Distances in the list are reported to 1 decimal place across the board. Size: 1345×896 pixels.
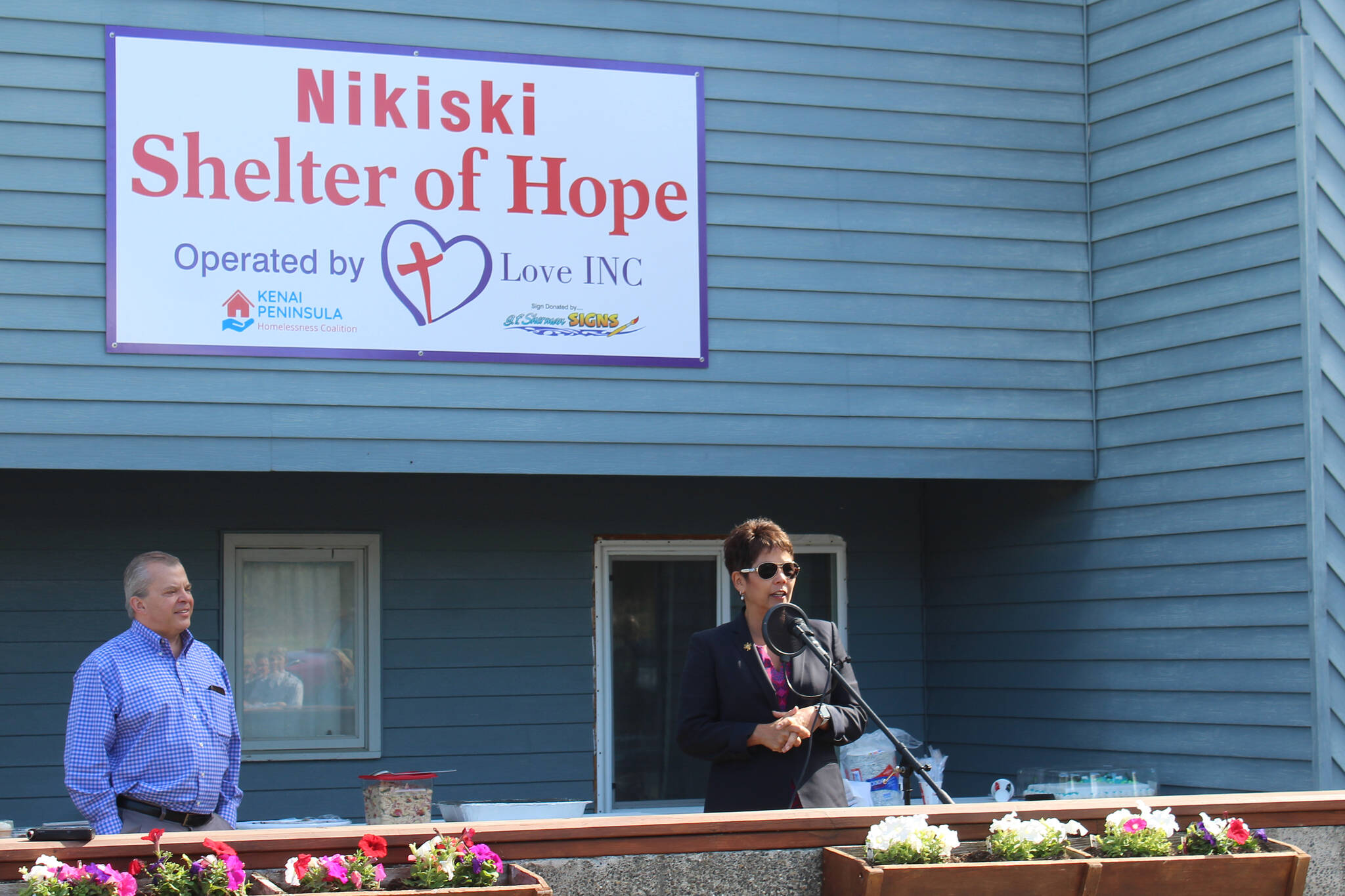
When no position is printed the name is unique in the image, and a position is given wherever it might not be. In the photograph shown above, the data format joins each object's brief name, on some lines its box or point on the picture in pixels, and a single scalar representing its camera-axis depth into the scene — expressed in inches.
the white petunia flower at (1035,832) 229.9
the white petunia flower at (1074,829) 236.4
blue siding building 410.0
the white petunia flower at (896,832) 224.4
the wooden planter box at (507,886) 202.4
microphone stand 225.6
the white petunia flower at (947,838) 225.5
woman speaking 259.8
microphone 240.7
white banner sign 410.3
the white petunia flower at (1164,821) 235.8
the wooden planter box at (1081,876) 220.4
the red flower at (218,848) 204.4
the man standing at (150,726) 271.3
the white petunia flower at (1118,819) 237.8
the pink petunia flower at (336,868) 205.3
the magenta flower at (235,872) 201.3
